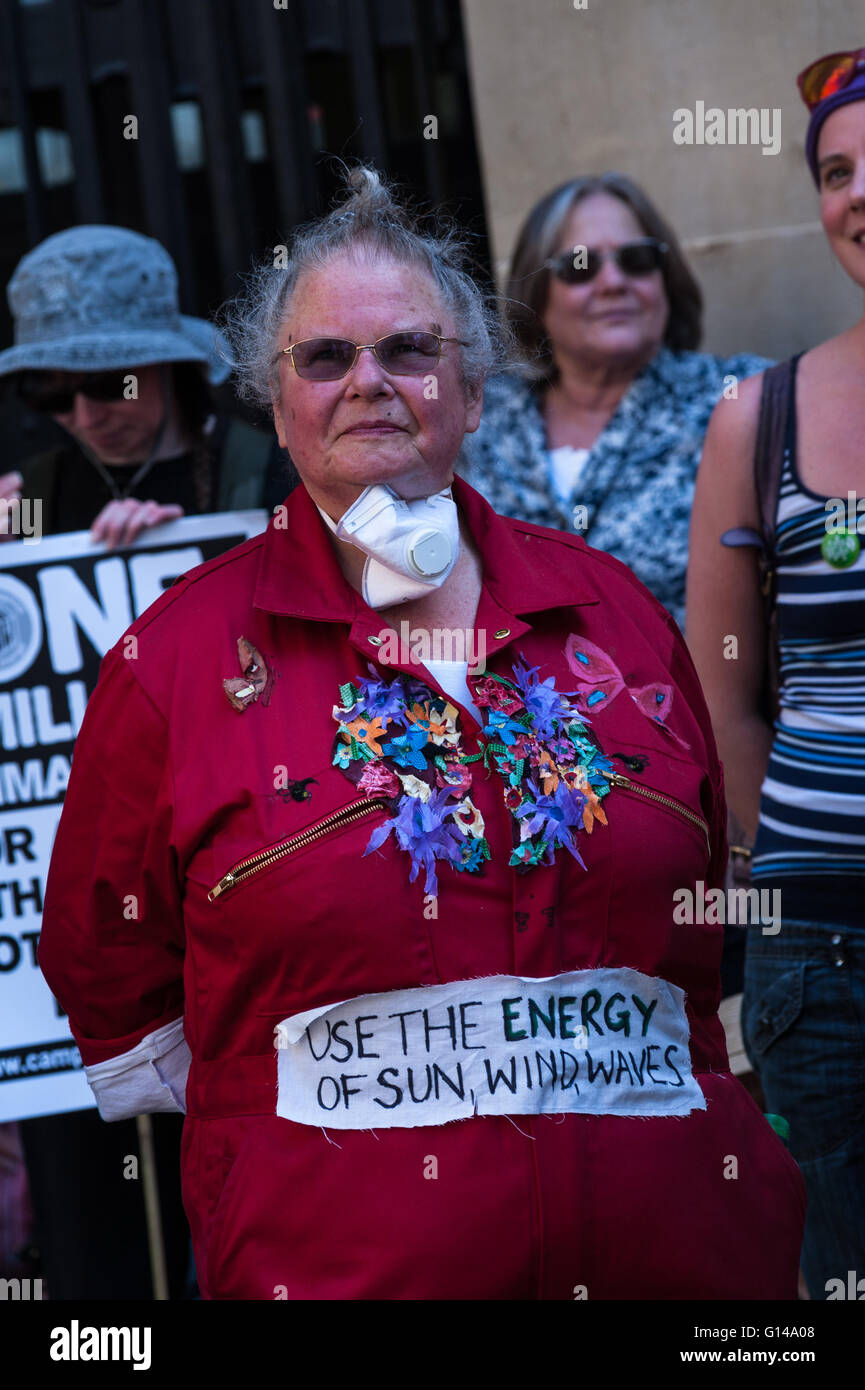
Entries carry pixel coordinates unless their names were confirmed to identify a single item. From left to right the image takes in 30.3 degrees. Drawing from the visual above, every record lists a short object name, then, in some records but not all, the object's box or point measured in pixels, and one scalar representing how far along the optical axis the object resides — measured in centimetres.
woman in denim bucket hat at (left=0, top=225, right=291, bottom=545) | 353
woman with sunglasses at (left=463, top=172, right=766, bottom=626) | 368
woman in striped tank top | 275
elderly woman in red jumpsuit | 204
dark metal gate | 456
